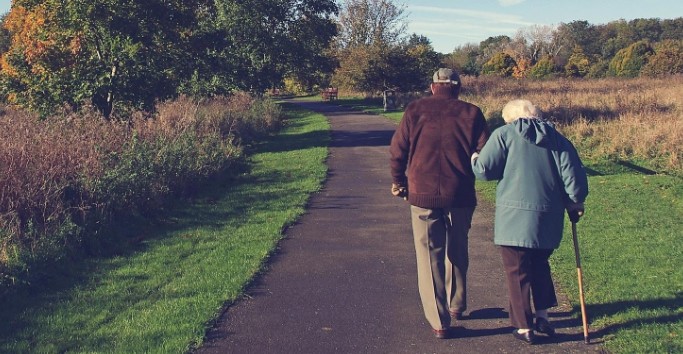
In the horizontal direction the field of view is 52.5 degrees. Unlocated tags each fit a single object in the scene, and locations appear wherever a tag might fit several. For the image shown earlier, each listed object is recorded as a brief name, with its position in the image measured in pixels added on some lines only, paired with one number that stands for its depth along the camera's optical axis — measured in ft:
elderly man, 17.01
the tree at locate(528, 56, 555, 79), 182.33
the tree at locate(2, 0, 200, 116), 54.03
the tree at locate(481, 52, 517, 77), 203.21
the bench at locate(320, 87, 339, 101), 176.14
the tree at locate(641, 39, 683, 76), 156.04
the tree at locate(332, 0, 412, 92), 118.73
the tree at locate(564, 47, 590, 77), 183.93
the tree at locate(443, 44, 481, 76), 218.87
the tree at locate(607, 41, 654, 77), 171.14
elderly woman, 16.39
